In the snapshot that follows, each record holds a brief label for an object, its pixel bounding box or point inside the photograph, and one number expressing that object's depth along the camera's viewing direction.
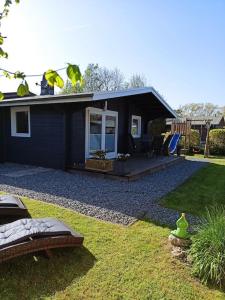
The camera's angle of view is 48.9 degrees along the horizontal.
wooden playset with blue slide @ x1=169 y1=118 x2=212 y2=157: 14.19
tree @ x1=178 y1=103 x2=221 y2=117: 58.41
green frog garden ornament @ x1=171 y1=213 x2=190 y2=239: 2.91
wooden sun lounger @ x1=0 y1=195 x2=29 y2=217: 3.69
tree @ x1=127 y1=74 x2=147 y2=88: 34.56
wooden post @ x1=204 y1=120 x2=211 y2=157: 14.11
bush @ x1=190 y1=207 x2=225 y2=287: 2.46
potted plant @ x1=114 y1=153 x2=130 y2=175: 7.05
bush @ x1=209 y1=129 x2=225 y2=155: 15.29
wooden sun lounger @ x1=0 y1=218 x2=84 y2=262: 2.50
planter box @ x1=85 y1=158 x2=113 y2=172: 7.34
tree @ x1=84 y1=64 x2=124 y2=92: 34.04
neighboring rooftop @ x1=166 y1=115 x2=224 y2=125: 30.08
